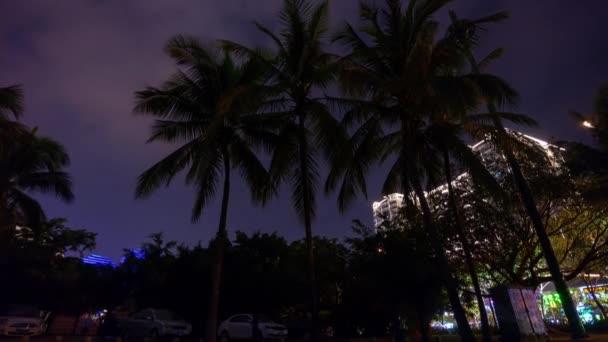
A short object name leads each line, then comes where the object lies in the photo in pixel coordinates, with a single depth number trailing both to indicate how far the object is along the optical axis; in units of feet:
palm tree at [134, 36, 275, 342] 36.06
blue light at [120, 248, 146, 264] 78.14
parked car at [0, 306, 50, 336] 49.45
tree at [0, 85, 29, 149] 42.75
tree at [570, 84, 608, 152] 42.19
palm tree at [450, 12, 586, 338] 29.91
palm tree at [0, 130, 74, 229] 53.93
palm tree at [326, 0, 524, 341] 33.17
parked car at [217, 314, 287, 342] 53.42
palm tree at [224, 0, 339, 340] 33.76
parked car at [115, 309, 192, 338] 49.06
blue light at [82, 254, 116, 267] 183.28
